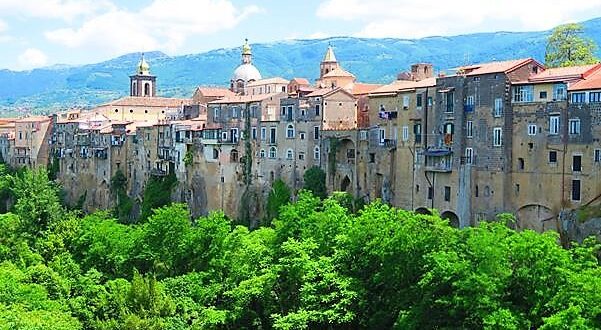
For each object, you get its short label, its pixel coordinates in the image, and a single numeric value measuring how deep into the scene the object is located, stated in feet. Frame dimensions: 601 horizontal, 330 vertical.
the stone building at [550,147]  161.17
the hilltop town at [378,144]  167.12
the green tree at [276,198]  239.42
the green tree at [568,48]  229.86
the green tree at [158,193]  288.30
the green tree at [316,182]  230.89
